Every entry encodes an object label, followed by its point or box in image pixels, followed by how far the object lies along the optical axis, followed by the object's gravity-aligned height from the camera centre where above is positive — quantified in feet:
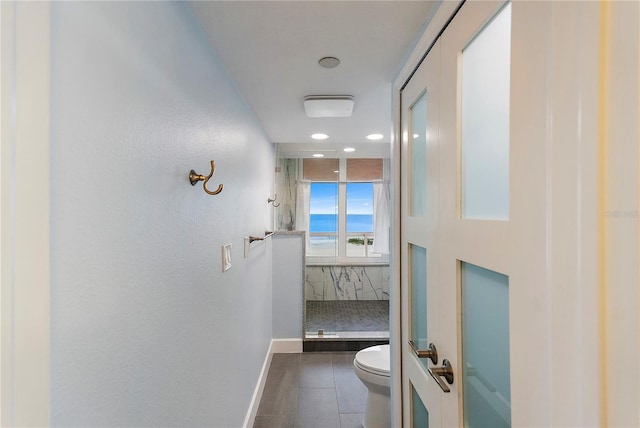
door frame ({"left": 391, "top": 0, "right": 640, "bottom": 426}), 1.38 +0.06
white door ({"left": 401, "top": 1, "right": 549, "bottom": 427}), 1.96 -0.17
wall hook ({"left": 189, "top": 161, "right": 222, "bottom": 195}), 3.56 +0.43
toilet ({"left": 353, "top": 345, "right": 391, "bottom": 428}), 6.15 -3.58
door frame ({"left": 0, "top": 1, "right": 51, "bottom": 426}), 1.37 +0.00
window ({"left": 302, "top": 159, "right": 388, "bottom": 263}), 14.40 +0.32
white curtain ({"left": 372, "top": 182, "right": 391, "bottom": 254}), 14.03 -0.10
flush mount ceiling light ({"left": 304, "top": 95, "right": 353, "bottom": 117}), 6.01 +2.20
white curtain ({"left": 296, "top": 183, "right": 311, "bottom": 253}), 14.09 +0.45
